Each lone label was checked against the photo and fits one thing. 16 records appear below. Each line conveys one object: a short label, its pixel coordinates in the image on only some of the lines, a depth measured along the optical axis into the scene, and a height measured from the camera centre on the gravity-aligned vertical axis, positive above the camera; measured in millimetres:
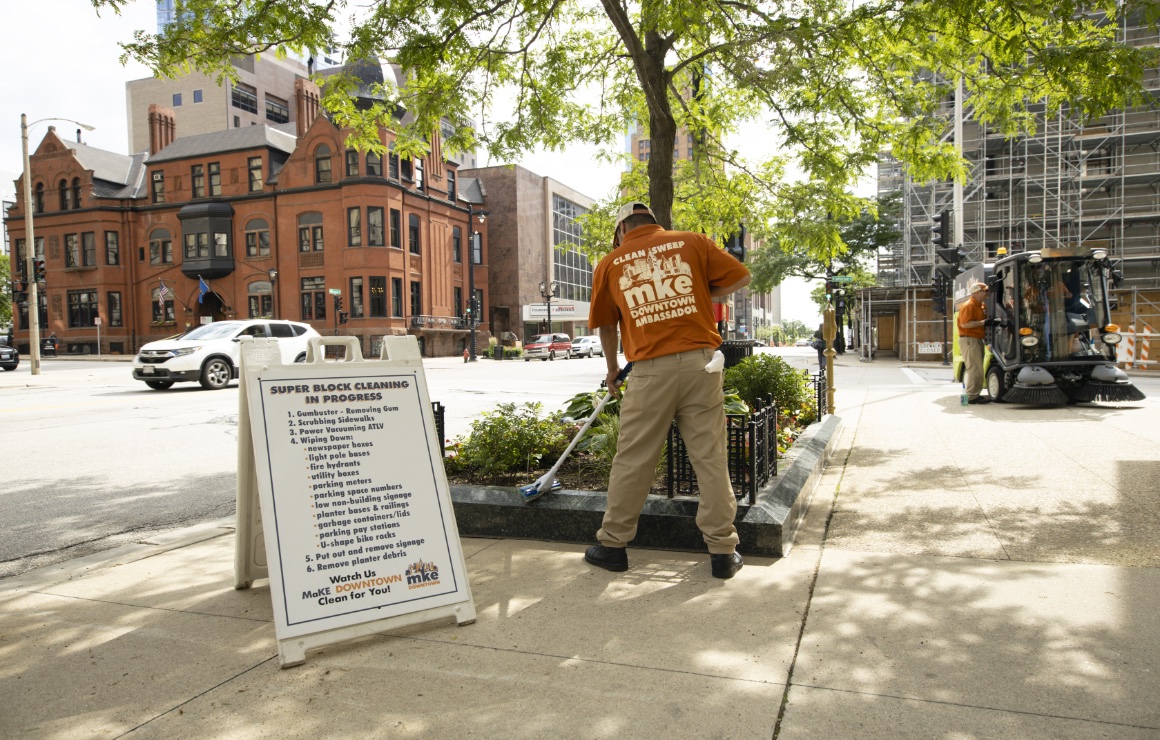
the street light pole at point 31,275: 24016 +2722
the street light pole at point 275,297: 44566 +3263
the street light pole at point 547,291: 51656 +3790
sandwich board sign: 3072 -644
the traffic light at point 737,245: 10673 +1401
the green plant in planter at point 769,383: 7391 -437
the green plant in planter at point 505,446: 5359 -746
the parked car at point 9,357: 27703 +22
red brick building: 43156 +7234
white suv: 16672 -39
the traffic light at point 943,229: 16812 +2425
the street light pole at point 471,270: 42344 +4606
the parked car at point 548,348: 44906 -158
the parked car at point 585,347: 48094 -173
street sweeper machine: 11641 +18
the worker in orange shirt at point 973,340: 12219 -82
